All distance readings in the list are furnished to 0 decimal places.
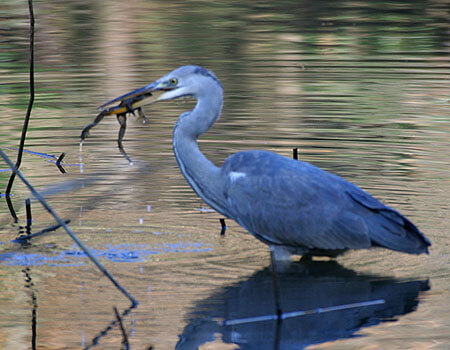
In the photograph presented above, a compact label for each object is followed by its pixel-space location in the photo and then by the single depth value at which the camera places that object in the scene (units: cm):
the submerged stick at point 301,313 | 1138
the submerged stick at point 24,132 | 1433
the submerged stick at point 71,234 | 981
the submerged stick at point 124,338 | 1052
